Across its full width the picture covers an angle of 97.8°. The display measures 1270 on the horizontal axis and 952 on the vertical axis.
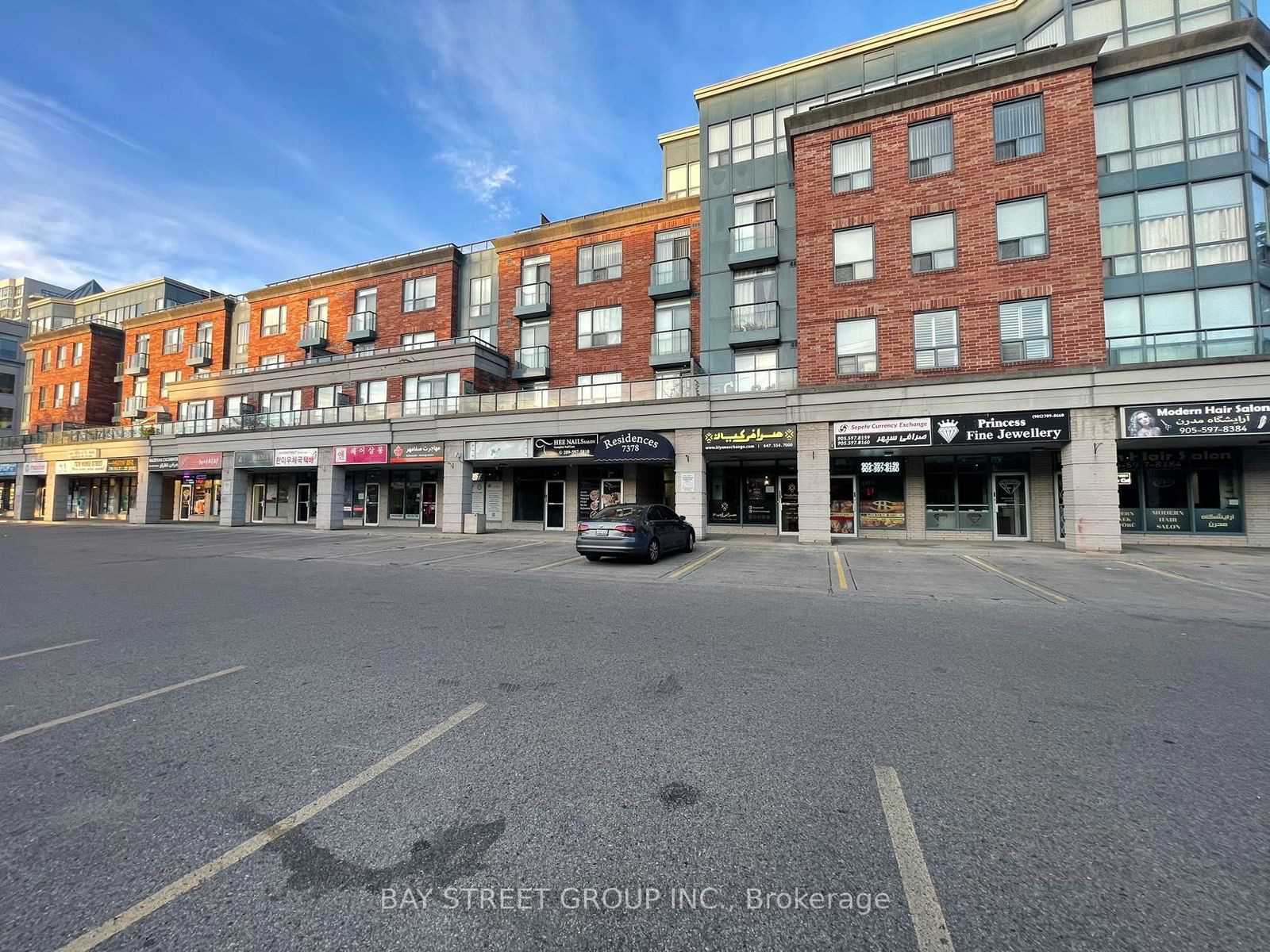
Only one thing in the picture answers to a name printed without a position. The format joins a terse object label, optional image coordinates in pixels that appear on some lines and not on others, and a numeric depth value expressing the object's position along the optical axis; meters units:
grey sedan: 13.42
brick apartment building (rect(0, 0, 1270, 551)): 16.97
